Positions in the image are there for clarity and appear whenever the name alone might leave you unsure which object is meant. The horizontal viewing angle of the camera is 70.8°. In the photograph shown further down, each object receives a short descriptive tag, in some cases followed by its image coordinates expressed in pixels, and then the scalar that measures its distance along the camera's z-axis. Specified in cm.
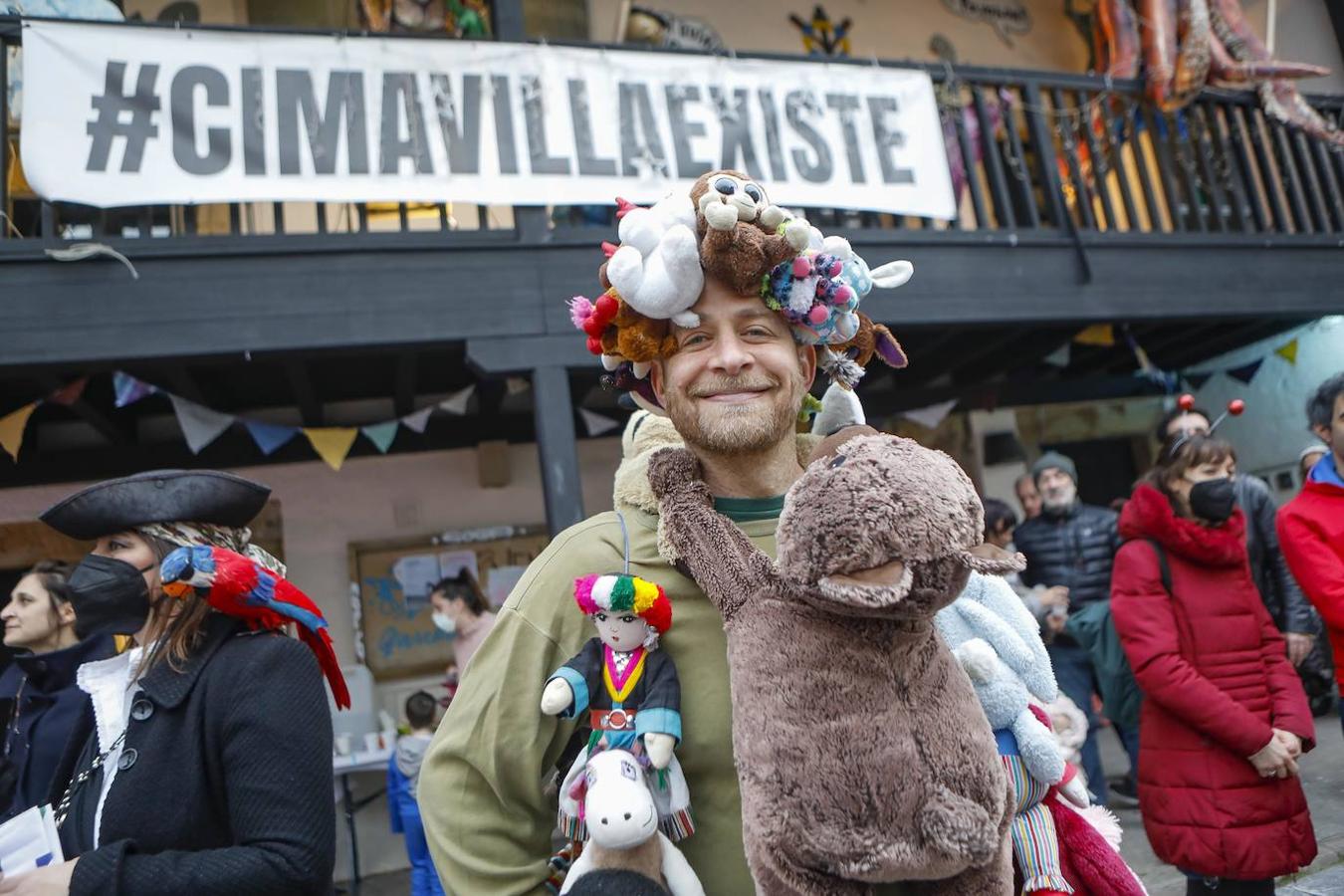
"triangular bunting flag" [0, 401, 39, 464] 511
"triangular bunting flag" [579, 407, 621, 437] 657
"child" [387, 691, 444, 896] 441
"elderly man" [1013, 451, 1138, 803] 498
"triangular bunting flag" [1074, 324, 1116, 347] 686
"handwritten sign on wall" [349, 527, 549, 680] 656
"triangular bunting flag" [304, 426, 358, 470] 564
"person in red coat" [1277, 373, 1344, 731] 303
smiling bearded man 139
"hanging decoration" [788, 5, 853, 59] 802
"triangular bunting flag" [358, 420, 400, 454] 603
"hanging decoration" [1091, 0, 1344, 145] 625
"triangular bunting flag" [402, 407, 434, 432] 598
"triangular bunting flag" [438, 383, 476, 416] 589
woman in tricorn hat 158
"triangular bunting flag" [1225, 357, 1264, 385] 788
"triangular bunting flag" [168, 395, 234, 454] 535
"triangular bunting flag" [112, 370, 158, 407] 483
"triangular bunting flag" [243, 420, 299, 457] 556
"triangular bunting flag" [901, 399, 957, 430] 735
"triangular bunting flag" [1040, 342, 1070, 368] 717
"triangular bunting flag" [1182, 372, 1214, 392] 833
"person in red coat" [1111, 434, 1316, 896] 281
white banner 420
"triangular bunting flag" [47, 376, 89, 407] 497
